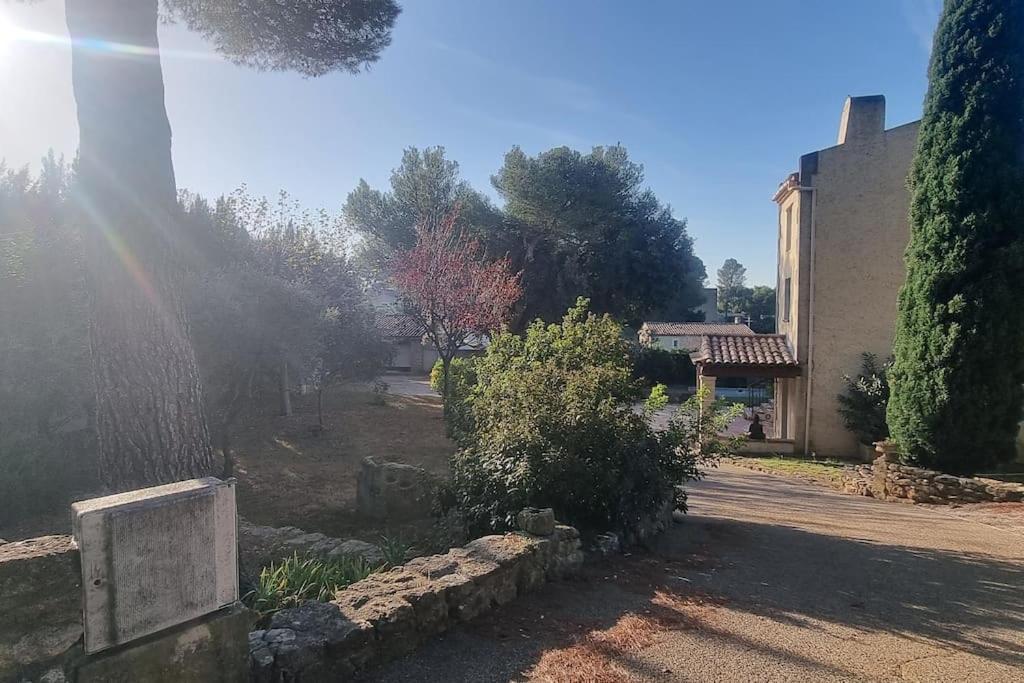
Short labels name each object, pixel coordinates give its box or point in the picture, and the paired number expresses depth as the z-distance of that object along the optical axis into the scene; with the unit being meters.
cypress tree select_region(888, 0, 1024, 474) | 10.87
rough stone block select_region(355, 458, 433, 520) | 7.21
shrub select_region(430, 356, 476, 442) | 7.10
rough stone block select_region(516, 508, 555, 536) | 4.55
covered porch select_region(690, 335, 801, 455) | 16.39
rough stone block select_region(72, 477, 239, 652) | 2.19
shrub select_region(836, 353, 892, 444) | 14.89
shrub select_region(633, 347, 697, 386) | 32.66
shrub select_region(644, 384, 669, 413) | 6.40
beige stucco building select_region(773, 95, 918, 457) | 15.73
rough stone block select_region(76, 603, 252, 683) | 2.25
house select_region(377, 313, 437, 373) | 39.00
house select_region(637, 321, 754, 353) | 37.59
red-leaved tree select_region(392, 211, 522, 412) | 15.75
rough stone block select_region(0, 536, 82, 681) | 2.10
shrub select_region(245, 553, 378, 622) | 3.88
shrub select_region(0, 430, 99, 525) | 7.85
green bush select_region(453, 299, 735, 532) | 5.27
